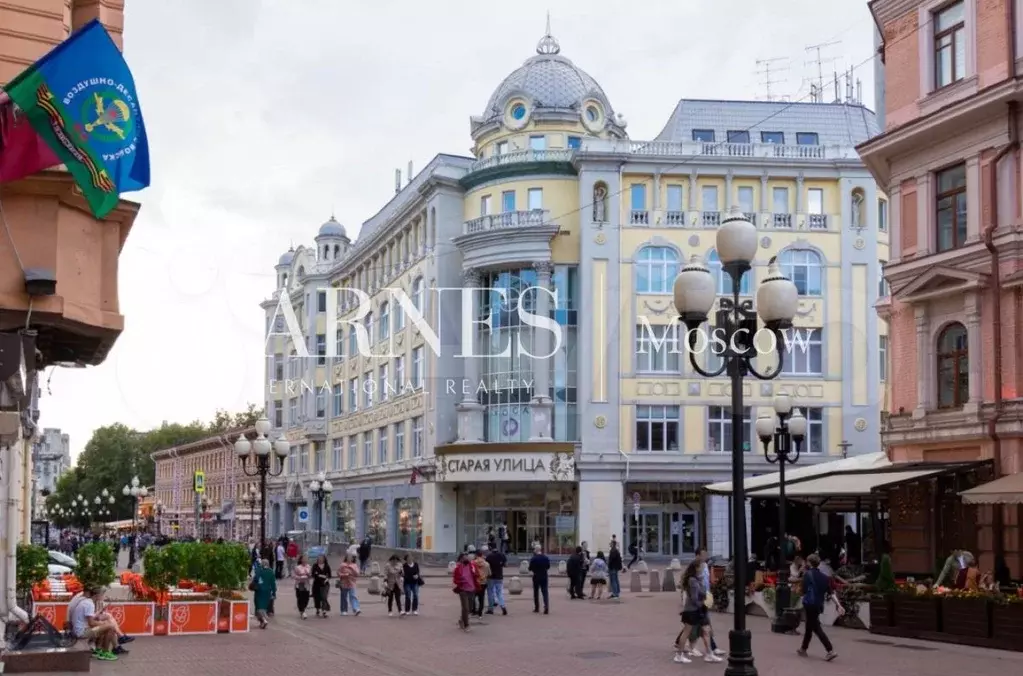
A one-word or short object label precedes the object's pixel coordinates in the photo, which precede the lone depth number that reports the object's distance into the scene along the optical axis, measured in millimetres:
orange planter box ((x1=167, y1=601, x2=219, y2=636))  25844
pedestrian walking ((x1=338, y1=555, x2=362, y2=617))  32219
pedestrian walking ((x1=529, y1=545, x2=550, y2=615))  32094
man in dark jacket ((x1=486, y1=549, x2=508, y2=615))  31812
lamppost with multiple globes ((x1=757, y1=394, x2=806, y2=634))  26328
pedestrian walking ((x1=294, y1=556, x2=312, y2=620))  31781
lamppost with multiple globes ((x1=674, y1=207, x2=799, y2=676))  14258
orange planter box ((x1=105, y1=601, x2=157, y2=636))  25328
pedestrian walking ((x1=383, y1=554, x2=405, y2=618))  32000
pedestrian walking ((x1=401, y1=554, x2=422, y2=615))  31672
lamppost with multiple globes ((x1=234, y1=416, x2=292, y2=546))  33438
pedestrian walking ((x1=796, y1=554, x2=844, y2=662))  21484
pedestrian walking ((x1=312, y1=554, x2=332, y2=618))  31297
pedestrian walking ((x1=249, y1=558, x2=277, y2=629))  28477
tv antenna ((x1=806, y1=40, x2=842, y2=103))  65137
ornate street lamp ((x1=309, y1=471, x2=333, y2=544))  54000
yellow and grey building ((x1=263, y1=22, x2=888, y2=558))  58156
